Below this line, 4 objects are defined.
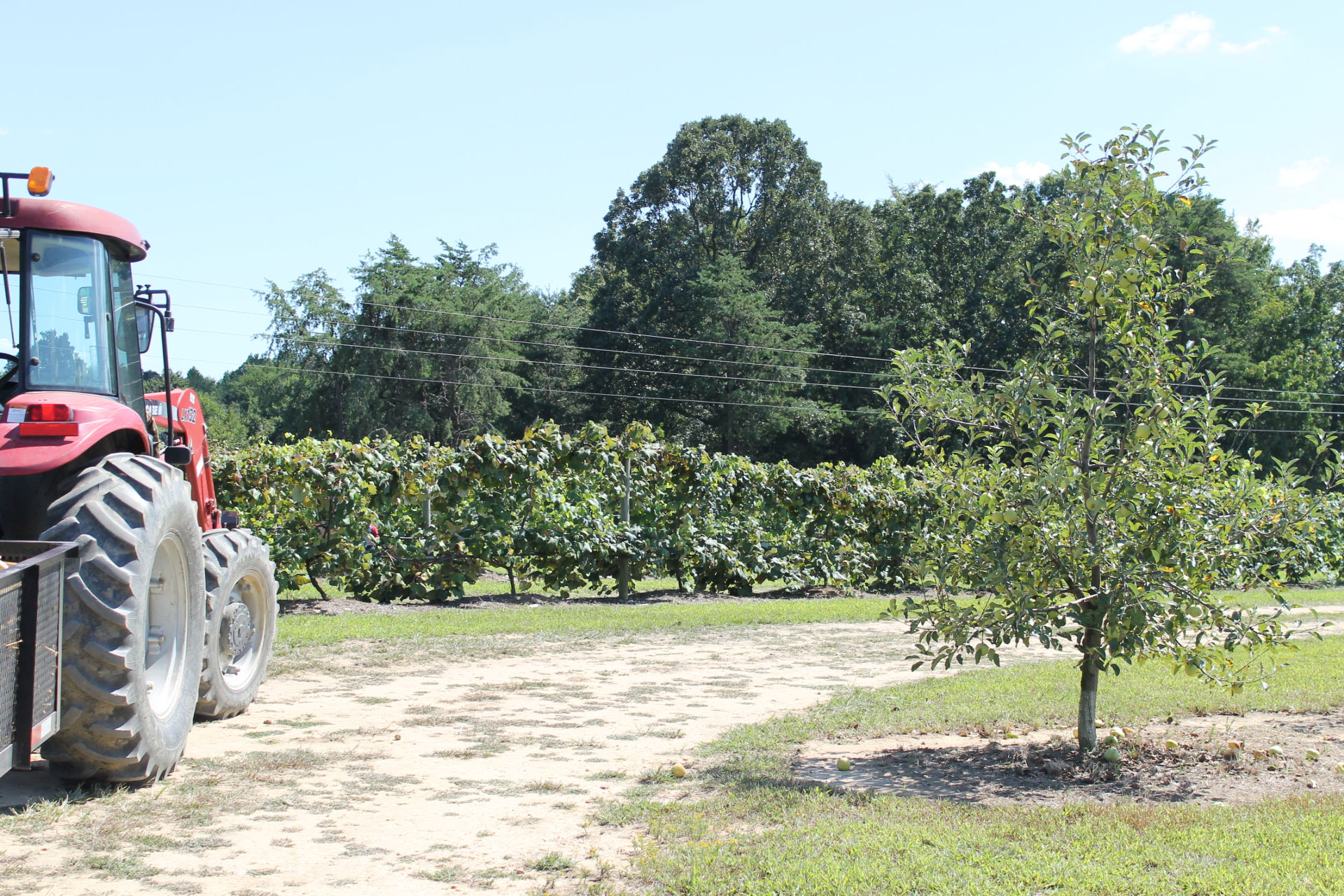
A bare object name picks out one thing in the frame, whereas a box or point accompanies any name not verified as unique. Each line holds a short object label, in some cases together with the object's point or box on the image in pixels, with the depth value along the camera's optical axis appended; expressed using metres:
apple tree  5.81
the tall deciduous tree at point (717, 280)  49.62
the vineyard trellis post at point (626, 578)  16.34
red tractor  4.76
